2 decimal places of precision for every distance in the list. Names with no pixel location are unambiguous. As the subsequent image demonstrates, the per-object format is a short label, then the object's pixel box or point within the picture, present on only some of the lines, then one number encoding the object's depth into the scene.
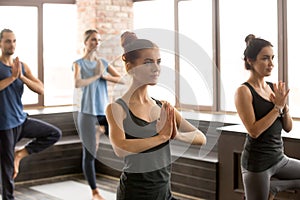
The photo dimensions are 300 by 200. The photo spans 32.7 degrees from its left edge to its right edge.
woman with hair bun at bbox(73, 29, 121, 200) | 4.80
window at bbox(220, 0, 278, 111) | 5.64
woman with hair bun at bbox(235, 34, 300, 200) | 2.97
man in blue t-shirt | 4.10
